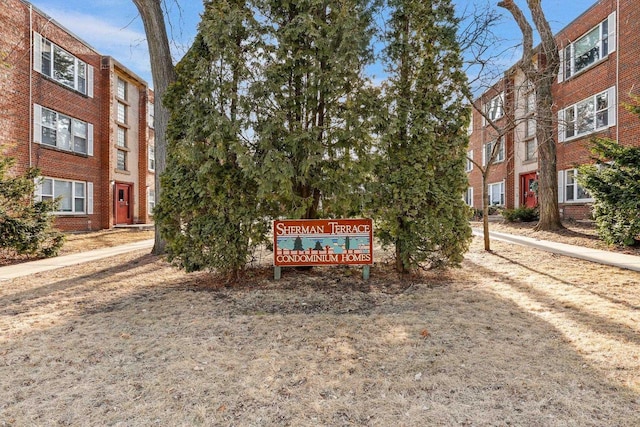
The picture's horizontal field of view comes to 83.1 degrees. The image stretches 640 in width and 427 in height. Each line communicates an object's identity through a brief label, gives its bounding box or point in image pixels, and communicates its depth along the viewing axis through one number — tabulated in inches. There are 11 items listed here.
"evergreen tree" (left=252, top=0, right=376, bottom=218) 193.6
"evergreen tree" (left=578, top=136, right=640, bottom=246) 312.3
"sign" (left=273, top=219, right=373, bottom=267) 214.8
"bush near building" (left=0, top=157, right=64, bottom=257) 305.9
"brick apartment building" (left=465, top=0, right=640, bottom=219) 483.2
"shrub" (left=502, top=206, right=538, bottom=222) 608.4
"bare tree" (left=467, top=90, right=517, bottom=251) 339.0
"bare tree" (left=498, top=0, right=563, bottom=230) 402.6
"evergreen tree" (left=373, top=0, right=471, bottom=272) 213.6
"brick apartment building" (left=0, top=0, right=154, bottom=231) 481.1
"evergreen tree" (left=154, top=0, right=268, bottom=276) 193.0
